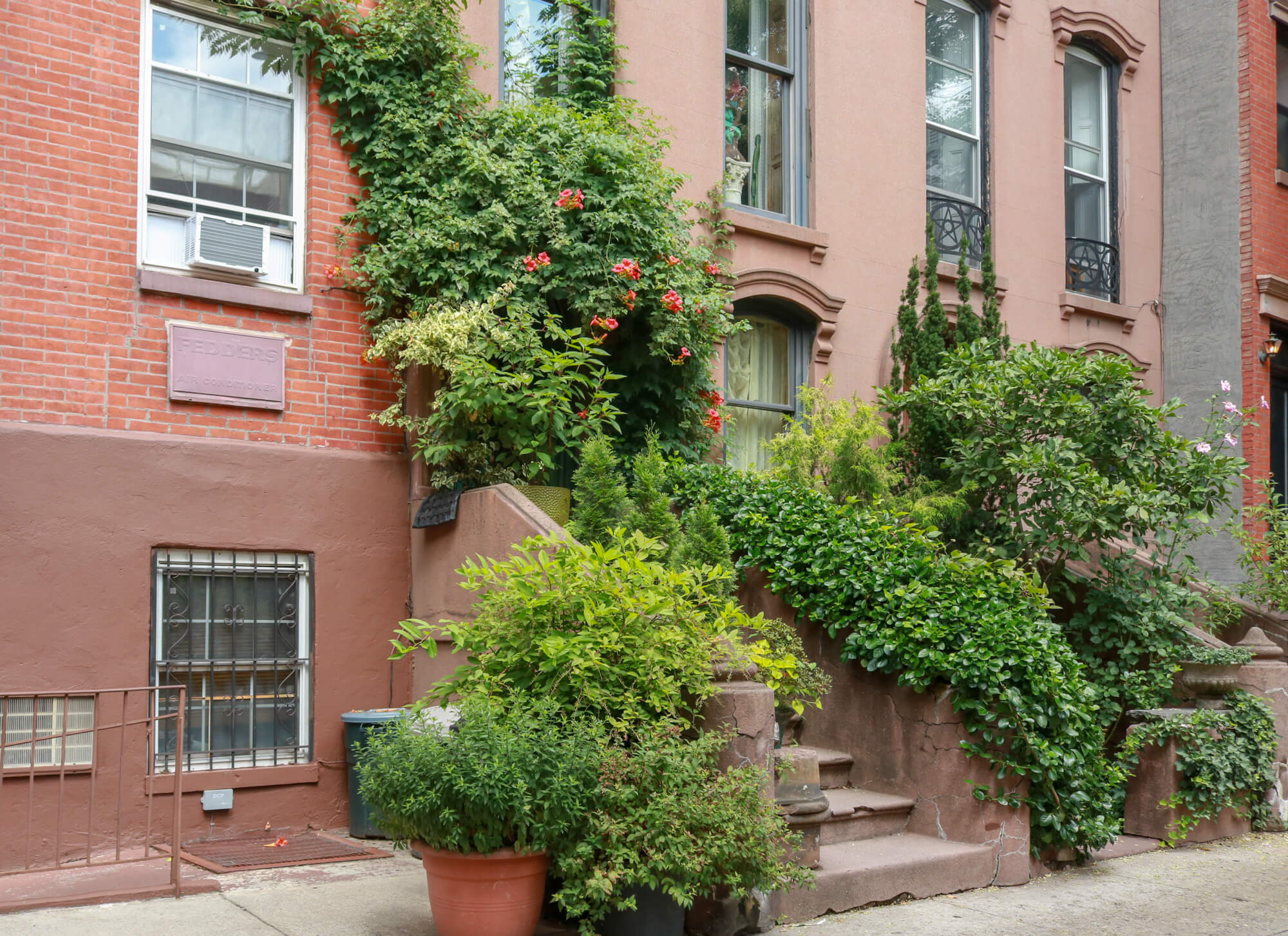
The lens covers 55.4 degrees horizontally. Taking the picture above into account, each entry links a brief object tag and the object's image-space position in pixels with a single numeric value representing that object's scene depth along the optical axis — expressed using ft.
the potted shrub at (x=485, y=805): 17.20
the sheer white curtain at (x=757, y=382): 35.17
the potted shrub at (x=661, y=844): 17.83
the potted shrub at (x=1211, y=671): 28.55
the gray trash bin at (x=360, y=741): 24.93
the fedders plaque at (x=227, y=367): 25.38
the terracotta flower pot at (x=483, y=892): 17.69
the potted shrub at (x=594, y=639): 19.26
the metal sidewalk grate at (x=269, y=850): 22.63
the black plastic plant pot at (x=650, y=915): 18.39
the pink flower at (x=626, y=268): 27.96
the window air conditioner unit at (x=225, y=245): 25.76
